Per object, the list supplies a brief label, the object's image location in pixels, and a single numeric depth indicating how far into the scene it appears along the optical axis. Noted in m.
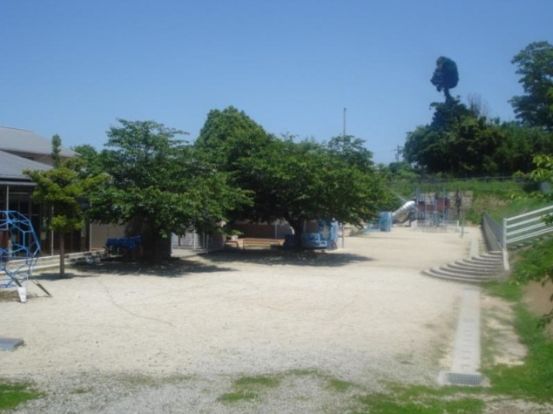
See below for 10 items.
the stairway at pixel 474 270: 21.92
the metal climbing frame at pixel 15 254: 17.99
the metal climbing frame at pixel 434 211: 55.42
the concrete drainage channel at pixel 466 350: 9.34
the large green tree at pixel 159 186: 21.75
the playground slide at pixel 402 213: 60.97
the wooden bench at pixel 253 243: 34.53
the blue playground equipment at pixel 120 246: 26.23
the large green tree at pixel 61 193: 19.80
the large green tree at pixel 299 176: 26.52
